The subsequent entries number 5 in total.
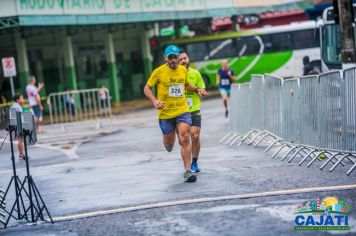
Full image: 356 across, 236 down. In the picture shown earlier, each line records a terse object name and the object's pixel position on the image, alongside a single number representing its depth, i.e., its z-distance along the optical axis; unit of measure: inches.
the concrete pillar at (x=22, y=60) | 1430.9
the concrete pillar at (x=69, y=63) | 1509.6
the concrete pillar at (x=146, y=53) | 1790.1
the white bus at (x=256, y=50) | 1631.4
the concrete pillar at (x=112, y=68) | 1617.9
